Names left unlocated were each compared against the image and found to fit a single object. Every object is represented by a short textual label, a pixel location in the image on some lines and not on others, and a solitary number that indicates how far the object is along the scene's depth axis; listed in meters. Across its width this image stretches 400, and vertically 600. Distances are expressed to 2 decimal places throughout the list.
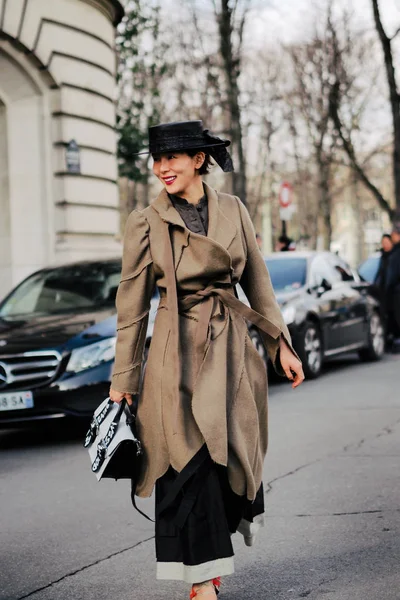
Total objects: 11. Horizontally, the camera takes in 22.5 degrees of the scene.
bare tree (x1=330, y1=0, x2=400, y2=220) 24.02
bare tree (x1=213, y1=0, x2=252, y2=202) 24.42
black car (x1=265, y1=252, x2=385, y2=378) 11.95
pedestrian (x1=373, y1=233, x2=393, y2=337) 15.19
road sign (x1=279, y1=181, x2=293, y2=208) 23.52
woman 3.71
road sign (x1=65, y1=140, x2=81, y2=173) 18.02
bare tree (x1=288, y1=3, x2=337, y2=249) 32.59
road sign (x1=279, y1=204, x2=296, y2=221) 23.20
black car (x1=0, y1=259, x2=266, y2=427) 7.98
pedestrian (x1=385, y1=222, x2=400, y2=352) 15.21
